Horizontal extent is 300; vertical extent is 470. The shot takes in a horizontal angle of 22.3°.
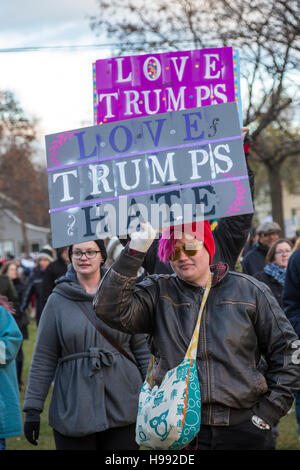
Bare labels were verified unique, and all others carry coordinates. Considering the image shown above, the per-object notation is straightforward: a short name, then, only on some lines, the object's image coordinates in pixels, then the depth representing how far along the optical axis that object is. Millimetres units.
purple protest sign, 4734
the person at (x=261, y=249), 9516
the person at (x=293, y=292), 6055
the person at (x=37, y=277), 14431
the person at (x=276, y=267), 7953
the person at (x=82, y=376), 4918
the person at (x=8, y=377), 5461
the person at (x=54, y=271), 10070
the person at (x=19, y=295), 11312
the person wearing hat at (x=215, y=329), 3424
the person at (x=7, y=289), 10398
